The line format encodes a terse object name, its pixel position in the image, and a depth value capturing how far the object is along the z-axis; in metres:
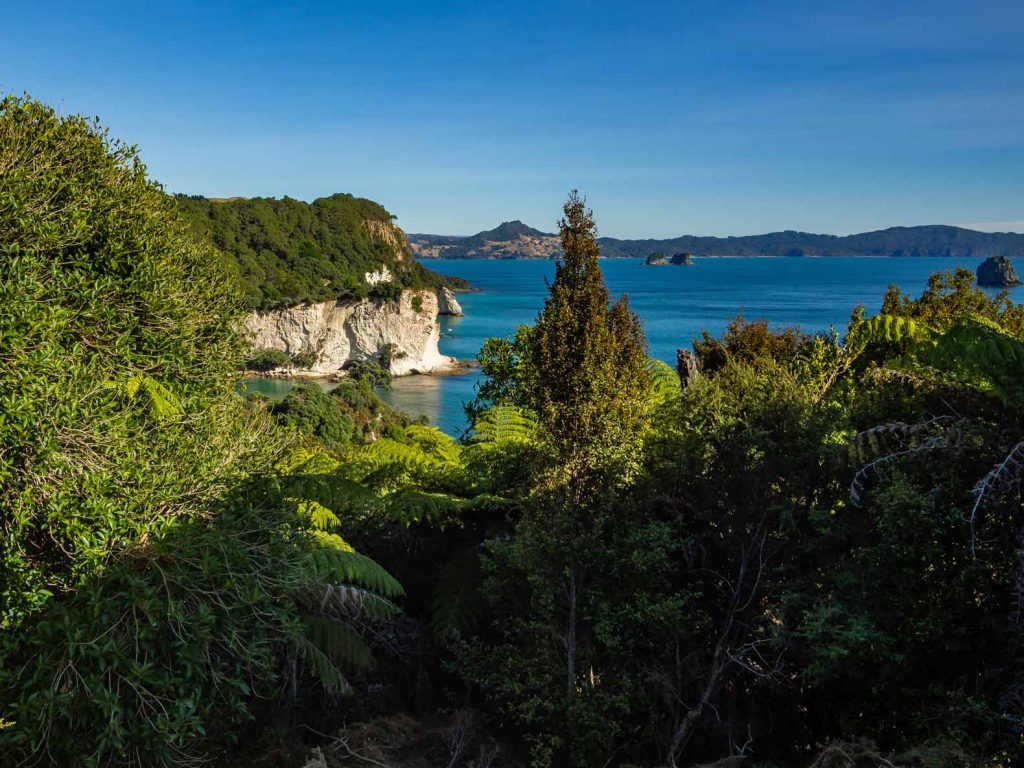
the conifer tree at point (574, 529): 5.51
